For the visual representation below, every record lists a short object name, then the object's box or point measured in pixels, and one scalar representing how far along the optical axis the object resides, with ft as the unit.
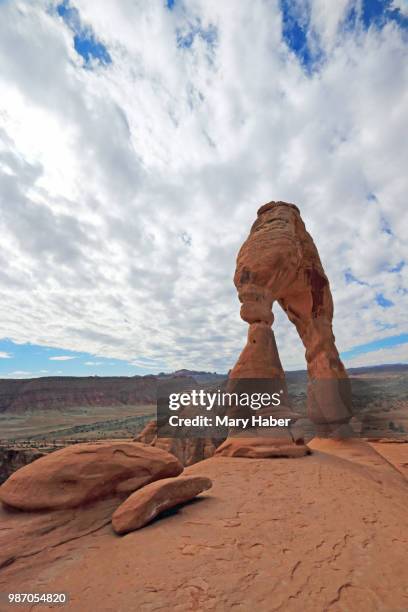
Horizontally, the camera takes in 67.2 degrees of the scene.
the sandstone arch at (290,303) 37.99
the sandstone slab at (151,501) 14.06
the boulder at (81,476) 15.01
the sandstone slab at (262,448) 28.55
